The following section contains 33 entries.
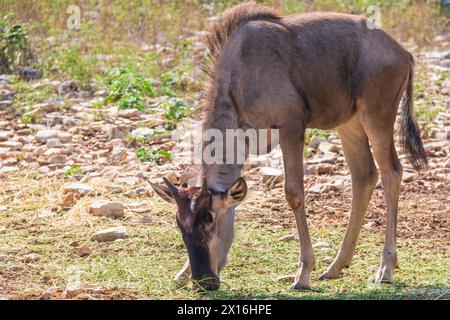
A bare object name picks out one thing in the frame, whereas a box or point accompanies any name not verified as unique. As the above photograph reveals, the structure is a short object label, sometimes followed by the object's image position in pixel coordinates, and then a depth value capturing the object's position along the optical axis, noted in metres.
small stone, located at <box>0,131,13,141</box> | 13.56
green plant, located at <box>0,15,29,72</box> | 16.48
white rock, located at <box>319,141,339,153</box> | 13.17
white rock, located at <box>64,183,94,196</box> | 11.10
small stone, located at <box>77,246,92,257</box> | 9.19
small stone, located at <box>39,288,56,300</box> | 7.40
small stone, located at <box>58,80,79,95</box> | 15.85
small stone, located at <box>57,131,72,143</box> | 13.38
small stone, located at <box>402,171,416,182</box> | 12.09
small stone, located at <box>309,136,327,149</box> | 13.38
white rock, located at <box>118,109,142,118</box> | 14.45
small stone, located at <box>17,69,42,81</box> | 16.53
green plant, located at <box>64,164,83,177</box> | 11.99
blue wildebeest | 7.99
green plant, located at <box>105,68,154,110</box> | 14.80
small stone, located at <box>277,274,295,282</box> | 8.46
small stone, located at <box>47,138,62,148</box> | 13.08
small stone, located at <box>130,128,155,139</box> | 13.44
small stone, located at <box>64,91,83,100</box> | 15.55
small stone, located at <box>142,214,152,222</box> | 10.35
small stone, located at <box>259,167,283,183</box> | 11.79
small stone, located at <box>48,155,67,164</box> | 12.53
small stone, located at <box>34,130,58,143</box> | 13.43
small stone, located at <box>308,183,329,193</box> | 11.60
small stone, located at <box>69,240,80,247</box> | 9.50
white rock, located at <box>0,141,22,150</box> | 13.13
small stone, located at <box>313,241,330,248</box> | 9.63
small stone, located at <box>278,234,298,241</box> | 9.79
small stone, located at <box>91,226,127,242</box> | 9.60
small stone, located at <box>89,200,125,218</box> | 10.44
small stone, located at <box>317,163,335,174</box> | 12.36
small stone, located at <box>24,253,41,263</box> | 8.95
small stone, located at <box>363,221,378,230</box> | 10.34
